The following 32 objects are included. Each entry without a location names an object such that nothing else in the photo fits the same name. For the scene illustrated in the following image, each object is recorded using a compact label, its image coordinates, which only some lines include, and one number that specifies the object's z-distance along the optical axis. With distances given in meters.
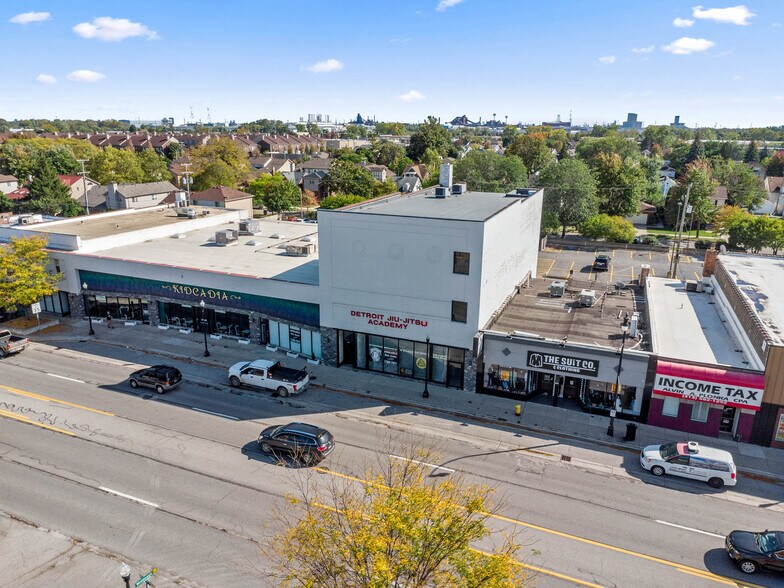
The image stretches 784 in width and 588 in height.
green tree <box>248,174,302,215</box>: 93.12
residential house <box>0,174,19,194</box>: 111.38
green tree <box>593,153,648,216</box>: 91.69
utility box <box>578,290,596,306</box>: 38.69
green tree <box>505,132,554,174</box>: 123.31
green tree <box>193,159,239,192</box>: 95.50
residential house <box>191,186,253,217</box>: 81.75
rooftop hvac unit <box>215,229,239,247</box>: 50.12
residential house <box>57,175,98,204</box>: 106.31
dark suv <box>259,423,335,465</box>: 25.92
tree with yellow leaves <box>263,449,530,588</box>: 12.75
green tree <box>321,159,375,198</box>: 99.56
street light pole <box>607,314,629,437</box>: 29.27
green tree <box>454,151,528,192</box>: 85.69
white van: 24.67
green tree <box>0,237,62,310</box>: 42.78
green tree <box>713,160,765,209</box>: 103.88
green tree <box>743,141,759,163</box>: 188.00
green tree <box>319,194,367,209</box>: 82.06
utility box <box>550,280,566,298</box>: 41.28
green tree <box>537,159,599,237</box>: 79.00
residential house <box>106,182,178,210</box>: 95.06
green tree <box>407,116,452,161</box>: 171.75
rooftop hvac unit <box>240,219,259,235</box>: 55.31
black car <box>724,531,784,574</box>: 19.27
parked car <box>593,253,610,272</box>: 66.31
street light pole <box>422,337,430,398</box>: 33.44
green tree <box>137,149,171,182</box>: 120.31
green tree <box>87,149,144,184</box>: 113.12
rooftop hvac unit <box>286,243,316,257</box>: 46.19
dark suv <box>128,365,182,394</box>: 33.53
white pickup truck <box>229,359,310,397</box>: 33.34
